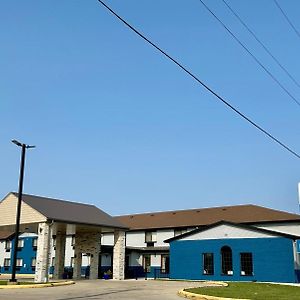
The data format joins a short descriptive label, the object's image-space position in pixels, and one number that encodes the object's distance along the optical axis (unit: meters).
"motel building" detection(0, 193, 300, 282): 36.97
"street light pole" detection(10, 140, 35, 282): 31.00
